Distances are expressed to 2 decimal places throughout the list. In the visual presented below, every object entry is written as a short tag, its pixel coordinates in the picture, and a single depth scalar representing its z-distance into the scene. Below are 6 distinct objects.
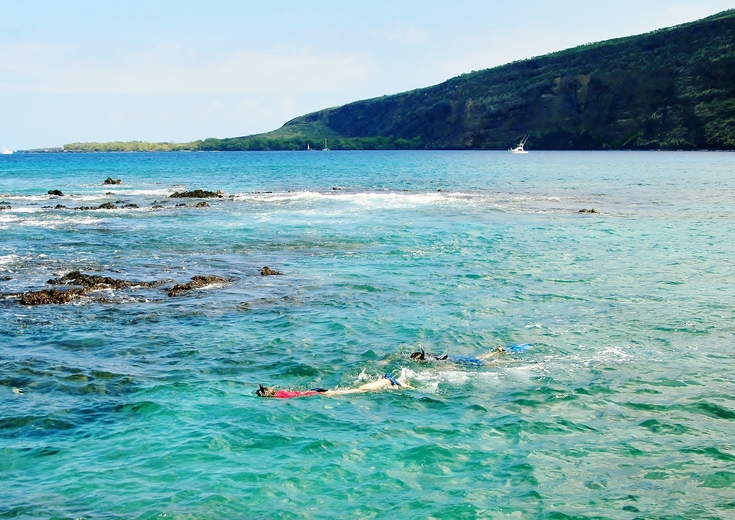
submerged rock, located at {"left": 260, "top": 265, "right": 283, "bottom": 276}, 22.94
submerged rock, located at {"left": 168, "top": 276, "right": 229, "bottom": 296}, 20.37
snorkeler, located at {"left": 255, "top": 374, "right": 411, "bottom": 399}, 12.53
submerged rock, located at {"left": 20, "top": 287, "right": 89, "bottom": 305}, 18.92
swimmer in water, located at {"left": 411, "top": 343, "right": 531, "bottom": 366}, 14.23
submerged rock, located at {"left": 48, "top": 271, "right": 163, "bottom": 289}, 20.97
